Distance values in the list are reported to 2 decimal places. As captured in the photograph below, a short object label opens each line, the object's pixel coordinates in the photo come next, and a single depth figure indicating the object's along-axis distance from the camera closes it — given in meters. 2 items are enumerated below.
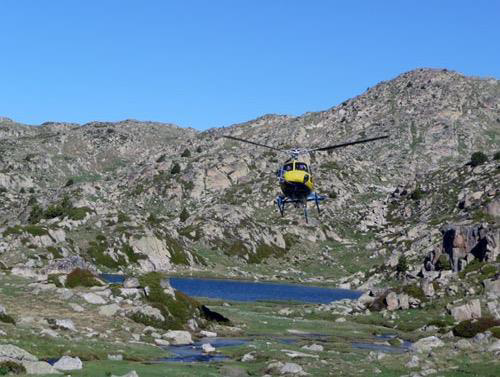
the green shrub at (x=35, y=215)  189.00
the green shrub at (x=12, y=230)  150.80
